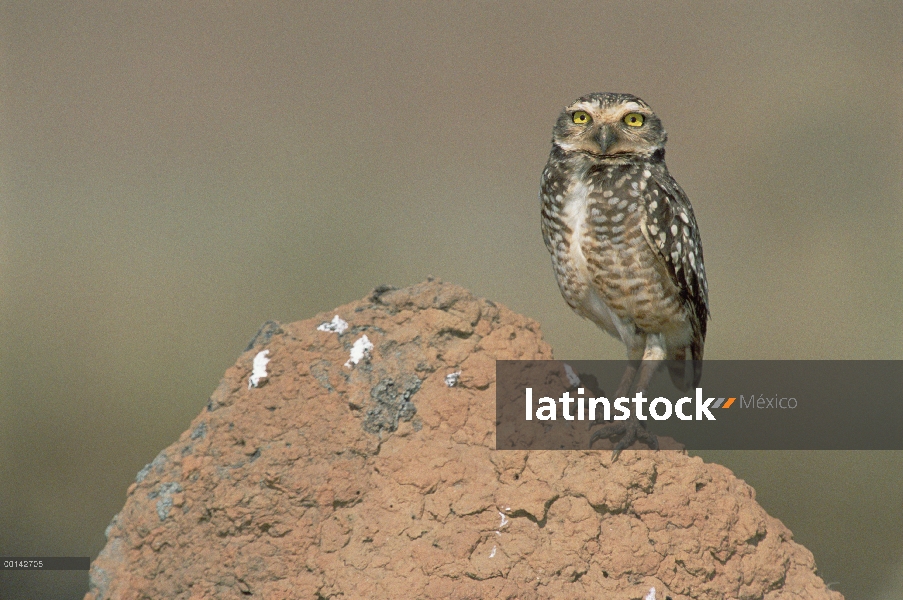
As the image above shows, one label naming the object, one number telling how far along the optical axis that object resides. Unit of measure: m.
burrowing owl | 11.08
